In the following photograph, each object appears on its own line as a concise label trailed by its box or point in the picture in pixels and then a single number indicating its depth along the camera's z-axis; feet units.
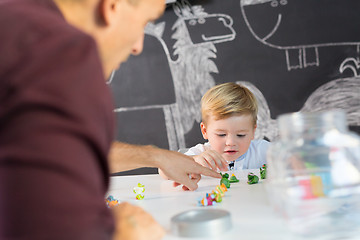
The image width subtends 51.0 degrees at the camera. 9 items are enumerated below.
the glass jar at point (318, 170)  1.86
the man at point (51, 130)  1.08
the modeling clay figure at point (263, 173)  3.47
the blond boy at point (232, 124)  5.50
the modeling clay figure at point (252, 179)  3.28
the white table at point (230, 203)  1.83
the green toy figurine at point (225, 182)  3.15
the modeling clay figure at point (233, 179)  3.44
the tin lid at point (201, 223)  1.82
